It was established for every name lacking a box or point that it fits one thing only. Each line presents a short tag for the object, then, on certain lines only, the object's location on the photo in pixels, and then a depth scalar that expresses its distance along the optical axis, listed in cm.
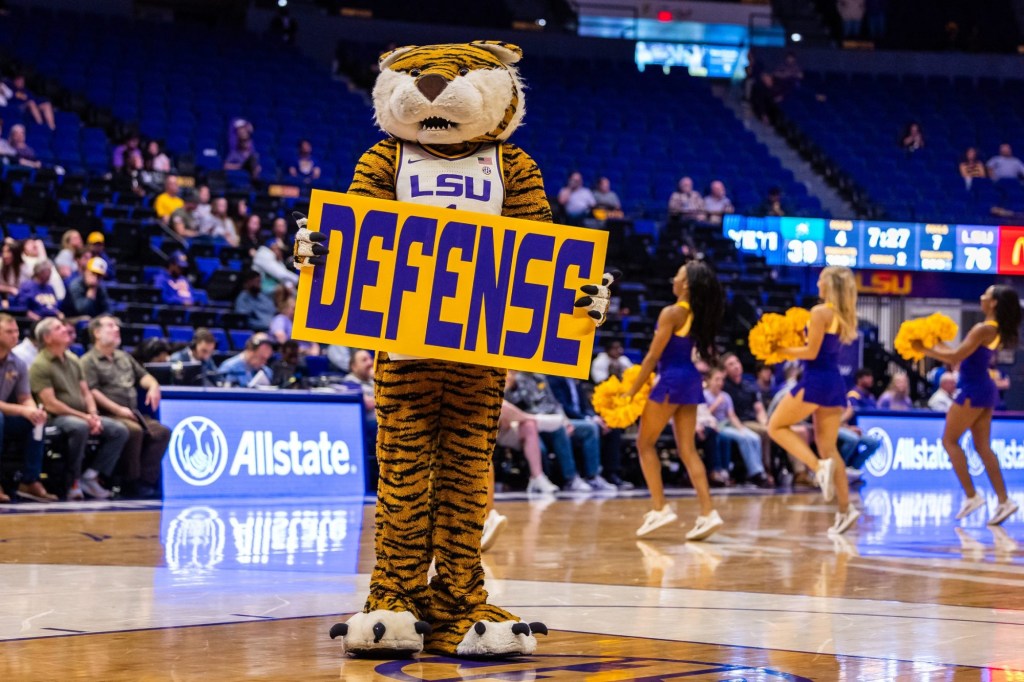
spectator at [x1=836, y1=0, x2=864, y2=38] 2673
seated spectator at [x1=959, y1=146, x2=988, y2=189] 2298
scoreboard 1973
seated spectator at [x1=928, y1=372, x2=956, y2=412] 1571
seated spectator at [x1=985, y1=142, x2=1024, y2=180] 2323
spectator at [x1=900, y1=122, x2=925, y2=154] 2386
